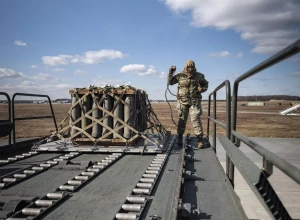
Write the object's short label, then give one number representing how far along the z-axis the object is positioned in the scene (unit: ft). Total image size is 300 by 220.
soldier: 19.30
